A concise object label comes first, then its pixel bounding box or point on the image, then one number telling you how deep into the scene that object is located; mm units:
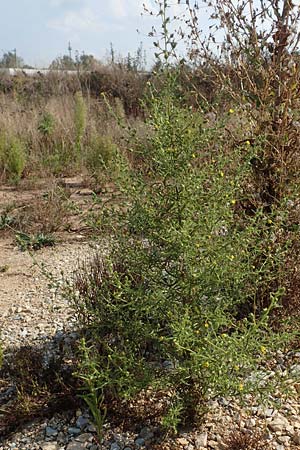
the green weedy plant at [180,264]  1952
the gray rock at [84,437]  2262
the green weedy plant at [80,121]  8538
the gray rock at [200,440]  2156
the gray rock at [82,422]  2344
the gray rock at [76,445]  2227
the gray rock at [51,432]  2307
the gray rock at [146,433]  2220
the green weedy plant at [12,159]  7246
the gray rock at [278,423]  2250
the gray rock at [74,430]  2308
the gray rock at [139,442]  2191
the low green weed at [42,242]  4828
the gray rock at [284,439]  2176
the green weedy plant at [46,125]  8547
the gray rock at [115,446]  2186
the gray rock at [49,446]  2234
